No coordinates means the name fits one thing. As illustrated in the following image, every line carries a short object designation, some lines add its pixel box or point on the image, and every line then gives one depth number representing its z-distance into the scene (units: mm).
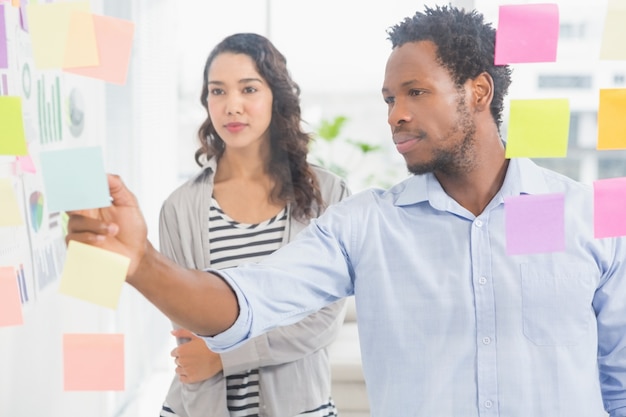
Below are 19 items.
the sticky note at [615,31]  998
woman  1420
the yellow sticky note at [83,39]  886
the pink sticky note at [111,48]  880
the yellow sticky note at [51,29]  886
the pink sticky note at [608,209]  1014
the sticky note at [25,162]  1404
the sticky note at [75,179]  798
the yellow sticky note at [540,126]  967
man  1074
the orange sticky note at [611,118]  1010
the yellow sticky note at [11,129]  892
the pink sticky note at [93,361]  917
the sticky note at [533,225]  1005
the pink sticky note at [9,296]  976
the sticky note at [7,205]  930
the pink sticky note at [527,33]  961
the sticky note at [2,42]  1012
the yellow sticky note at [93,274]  808
